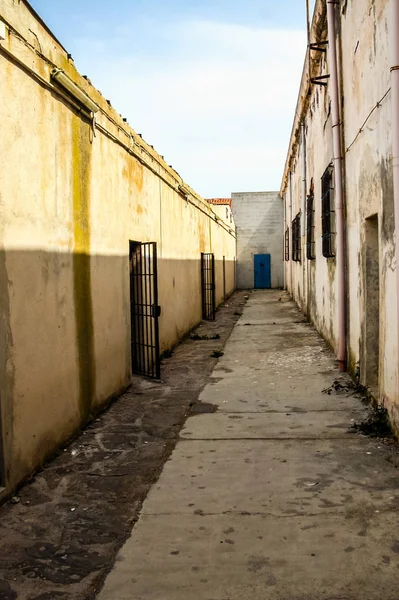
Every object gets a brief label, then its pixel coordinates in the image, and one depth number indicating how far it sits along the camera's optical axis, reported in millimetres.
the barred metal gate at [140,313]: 7598
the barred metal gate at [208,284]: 14762
